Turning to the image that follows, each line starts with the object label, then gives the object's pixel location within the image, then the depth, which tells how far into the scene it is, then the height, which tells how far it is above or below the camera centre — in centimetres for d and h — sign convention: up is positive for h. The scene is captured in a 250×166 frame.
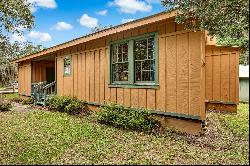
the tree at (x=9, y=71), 2833 +191
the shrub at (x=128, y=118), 468 -114
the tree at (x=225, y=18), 294 +121
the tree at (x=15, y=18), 917 +400
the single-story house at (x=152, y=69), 436 +42
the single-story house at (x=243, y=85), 981 -26
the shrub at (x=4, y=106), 776 -123
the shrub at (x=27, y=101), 1011 -128
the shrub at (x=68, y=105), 697 -108
